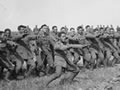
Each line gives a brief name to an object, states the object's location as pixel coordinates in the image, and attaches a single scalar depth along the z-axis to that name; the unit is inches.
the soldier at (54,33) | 386.2
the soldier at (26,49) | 370.3
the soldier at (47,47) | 374.9
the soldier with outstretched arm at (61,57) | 296.4
